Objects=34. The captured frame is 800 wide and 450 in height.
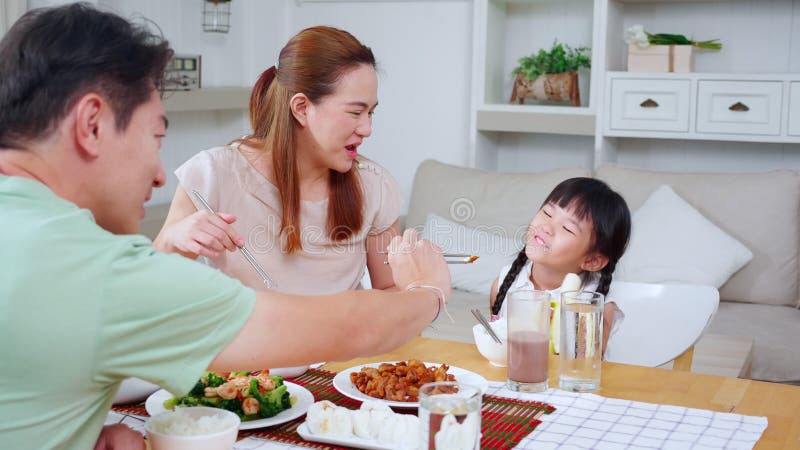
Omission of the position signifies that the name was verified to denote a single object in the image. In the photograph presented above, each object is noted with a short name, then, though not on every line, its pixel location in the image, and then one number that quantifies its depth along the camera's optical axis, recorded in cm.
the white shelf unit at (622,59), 364
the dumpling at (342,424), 125
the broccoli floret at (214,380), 136
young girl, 227
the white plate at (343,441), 122
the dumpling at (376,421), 124
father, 87
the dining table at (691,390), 142
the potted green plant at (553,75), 389
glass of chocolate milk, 153
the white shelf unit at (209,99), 370
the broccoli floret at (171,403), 133
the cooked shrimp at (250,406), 131
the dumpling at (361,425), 125
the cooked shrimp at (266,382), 135
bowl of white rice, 108
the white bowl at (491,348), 168
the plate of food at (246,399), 132
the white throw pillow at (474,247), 357
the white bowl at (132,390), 140
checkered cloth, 129
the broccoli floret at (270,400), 133
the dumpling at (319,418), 126
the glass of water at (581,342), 155
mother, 212
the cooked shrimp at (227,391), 132
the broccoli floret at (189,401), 132
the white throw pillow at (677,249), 331
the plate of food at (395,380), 141
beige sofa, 304
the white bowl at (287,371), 156
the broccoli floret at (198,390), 134
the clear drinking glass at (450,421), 103
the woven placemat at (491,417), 128
